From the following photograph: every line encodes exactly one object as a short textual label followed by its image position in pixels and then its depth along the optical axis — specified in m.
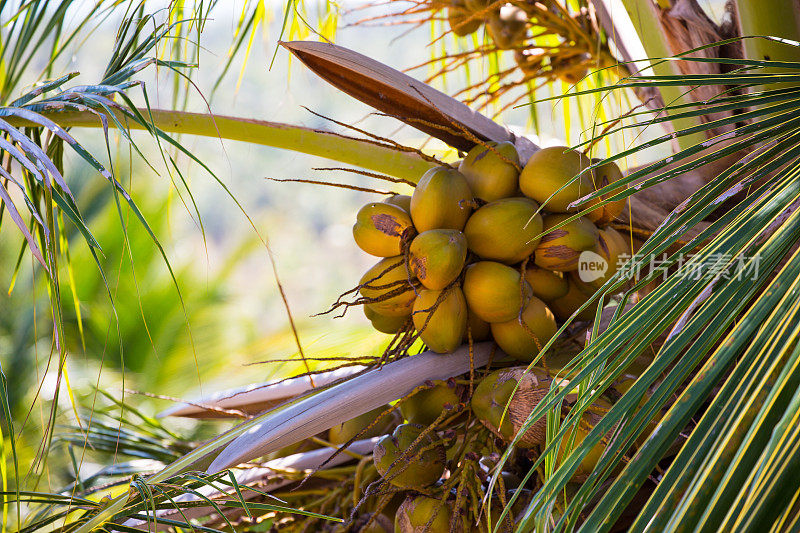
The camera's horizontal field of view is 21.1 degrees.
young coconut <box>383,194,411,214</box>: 5.46
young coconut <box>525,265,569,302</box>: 5.39
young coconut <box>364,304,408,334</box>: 5.52
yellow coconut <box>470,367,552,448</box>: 5.14
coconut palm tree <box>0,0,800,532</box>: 4.03
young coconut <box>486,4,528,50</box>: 6.30
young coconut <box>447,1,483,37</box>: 6.38
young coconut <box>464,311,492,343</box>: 5.37
